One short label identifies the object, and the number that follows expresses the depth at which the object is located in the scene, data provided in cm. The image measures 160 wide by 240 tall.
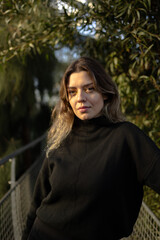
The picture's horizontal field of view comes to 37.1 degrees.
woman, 89
